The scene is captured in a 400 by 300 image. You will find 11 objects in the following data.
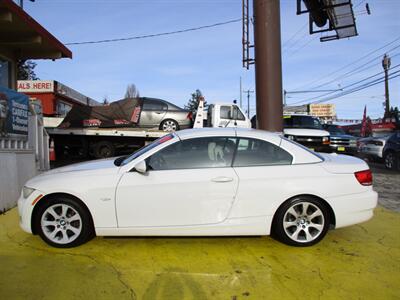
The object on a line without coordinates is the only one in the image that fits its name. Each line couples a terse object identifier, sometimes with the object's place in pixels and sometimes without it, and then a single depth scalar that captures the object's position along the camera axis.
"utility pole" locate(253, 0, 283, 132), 10.40
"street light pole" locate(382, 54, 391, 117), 39.63
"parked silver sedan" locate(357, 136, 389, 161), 14.51
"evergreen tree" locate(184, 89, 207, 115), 63.60
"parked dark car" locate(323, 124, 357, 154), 16.36
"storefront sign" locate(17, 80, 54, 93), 16.25
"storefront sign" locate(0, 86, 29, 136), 6.98
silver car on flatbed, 13.34
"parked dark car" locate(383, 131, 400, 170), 13.14
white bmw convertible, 4.45
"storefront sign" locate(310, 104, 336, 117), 72.18
